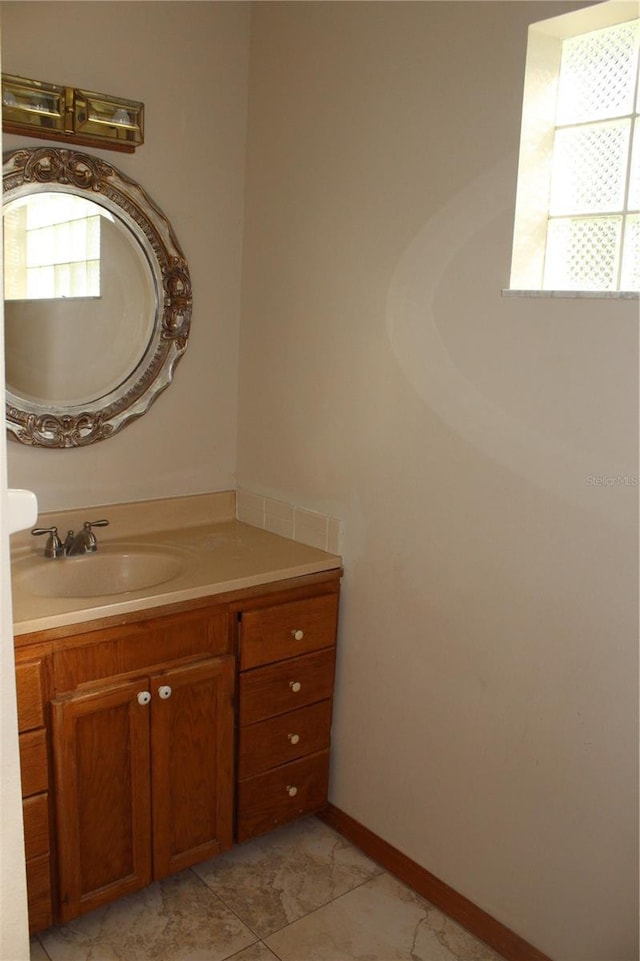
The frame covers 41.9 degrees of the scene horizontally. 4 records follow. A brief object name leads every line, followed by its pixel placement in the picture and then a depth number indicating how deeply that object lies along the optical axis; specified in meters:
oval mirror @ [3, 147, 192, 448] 2.16
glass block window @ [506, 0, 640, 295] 1.75
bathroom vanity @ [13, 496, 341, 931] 1.86
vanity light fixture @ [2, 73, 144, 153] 2.05
